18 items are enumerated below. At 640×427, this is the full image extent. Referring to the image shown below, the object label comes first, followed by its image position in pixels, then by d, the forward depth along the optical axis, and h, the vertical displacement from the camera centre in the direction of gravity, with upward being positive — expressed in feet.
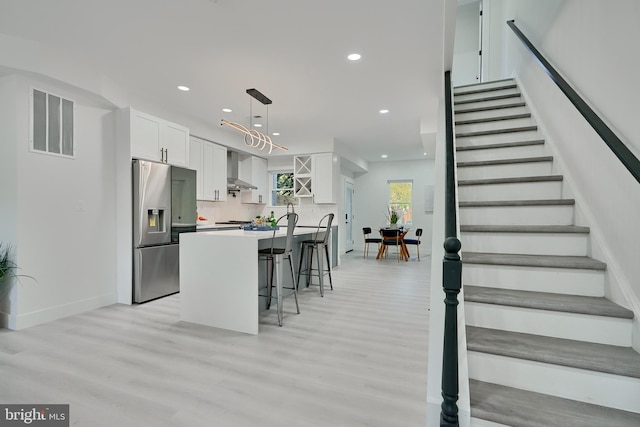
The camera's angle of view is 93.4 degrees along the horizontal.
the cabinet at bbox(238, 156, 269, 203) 23.77 +2.68
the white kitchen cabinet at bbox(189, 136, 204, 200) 17.72 +3.03
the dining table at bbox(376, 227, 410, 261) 25.26 -3.28
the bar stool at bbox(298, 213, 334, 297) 14.34 -2.02
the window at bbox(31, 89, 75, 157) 10.48 +3.11
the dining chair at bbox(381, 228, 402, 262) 24.88 -2.20
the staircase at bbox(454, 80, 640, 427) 4.13 -1.66
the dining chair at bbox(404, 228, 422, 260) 25.35 -2.58
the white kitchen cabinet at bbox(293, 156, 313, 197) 23.76 +2.71
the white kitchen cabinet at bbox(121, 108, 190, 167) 13.14 +3.35
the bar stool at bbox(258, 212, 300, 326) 10.43 -1.58
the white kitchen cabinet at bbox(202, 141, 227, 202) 18.75 +2.46
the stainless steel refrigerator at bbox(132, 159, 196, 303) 13.00 -0.65
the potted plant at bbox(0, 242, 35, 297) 9.86 -1.93
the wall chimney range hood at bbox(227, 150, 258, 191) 21.64 +2.74
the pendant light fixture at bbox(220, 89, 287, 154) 13.19 +5.09
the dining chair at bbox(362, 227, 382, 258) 26.48 -2.62
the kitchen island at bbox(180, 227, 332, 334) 9.77 -2.36
